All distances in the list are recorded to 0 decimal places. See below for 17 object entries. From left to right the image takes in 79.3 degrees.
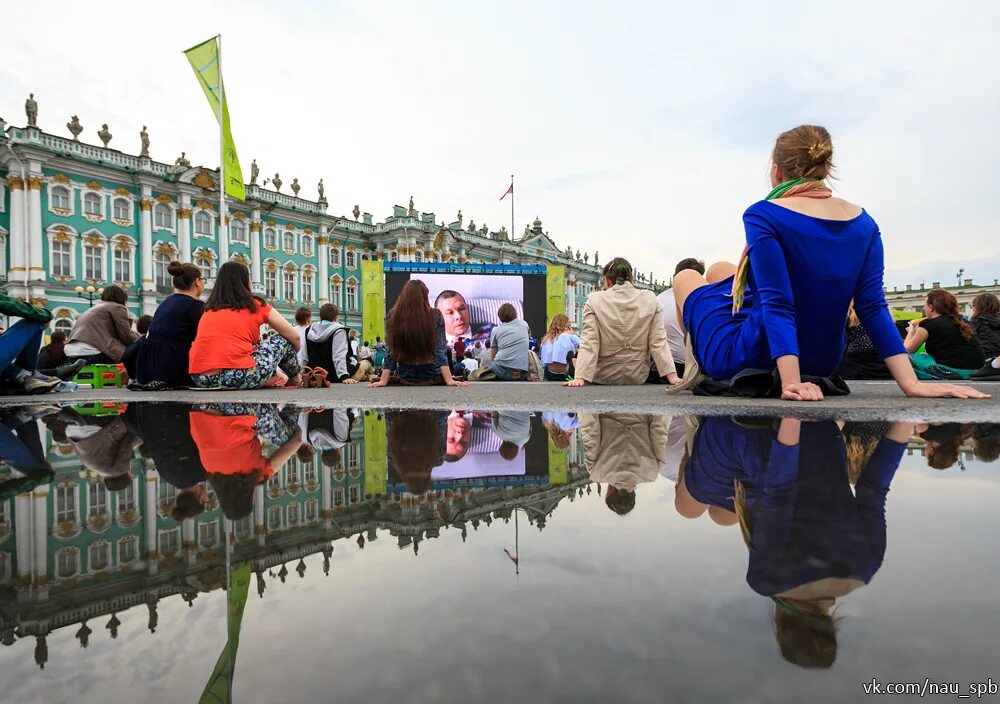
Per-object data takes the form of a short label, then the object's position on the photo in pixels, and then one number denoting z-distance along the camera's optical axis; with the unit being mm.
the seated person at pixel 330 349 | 8875
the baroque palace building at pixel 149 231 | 24688
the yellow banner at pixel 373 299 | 18812
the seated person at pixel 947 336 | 5777
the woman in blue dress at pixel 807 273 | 2918
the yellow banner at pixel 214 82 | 13555
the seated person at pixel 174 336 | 5820
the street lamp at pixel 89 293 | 24653
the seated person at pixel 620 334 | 5488
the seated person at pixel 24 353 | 5012
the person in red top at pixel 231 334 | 5473
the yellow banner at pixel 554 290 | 21094
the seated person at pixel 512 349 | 8461
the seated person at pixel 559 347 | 8641
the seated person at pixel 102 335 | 7344
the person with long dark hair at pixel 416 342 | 5906
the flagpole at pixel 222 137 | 13125
